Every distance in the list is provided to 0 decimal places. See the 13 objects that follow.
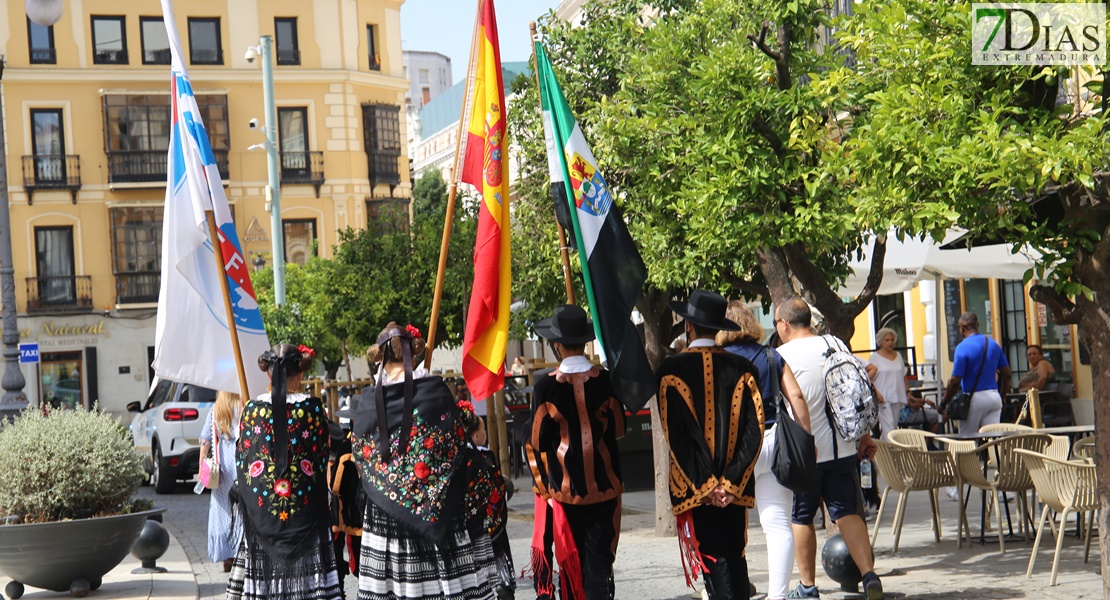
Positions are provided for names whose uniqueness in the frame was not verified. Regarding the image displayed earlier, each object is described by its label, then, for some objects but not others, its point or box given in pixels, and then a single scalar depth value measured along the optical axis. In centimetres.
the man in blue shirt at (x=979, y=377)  1255
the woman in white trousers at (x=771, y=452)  725
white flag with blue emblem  786
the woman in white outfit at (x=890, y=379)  1299
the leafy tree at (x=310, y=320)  2548
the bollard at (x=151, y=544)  1079
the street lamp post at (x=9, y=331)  1625
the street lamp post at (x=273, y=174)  2544
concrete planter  937
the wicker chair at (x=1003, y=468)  959
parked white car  1947
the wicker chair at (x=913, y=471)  982
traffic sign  2640
